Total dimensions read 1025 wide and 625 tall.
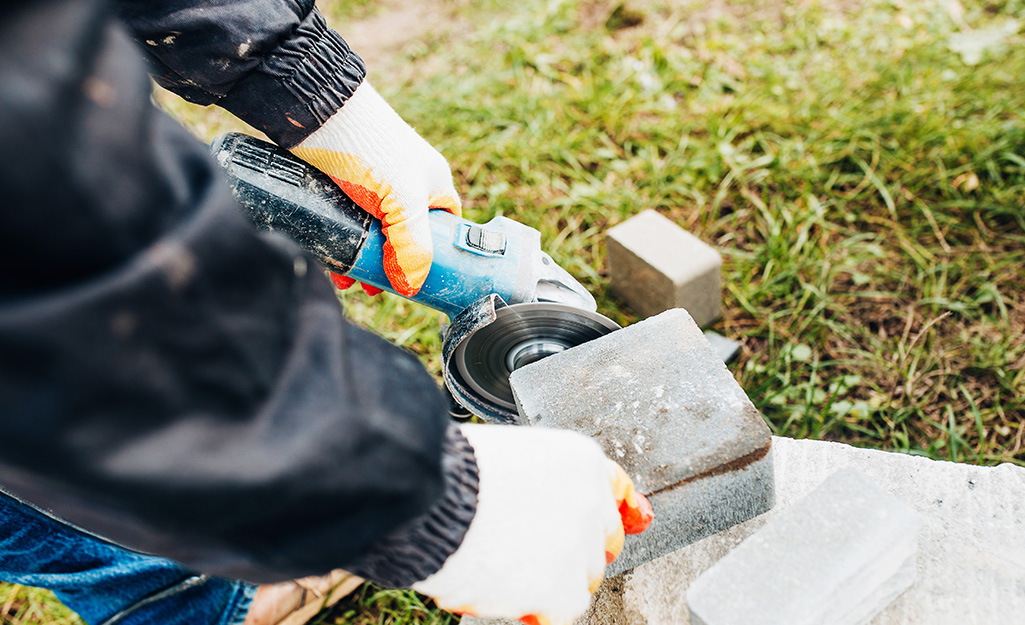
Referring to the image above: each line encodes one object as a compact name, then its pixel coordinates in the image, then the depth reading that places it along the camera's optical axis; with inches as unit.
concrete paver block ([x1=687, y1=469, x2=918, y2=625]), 25.3
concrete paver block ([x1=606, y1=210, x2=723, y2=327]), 37.5
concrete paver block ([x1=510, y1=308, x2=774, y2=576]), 27.3
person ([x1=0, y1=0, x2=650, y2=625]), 17.2
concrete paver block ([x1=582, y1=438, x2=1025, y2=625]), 26.7
